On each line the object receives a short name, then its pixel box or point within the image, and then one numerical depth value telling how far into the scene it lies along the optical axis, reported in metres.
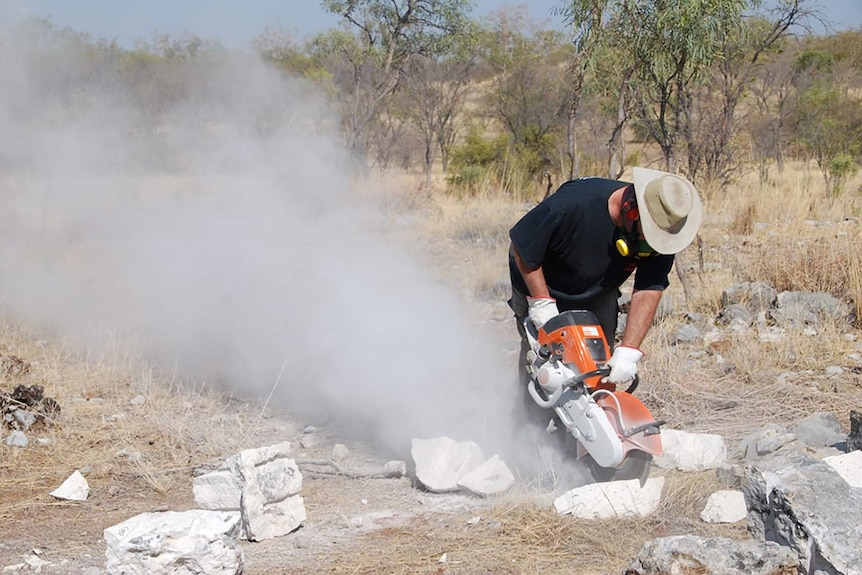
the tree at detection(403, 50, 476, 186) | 18.47
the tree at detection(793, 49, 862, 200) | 13.20
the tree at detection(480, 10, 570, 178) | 18.34
